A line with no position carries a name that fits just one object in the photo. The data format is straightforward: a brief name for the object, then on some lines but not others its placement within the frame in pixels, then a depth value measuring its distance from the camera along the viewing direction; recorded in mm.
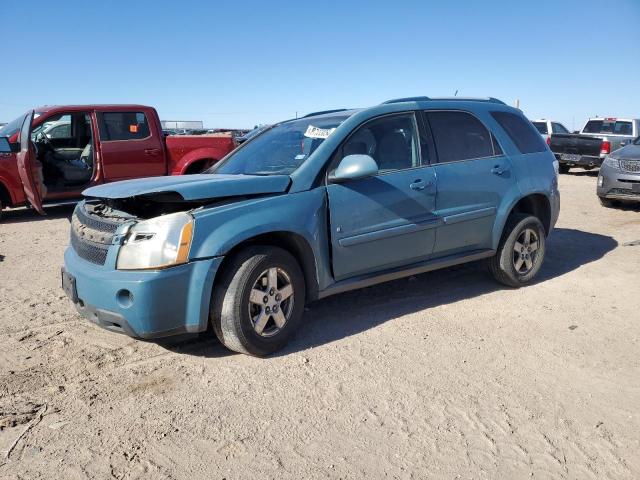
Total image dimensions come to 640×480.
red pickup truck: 9320
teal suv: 3367
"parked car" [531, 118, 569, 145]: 19703
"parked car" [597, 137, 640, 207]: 9797
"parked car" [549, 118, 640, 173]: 15441
